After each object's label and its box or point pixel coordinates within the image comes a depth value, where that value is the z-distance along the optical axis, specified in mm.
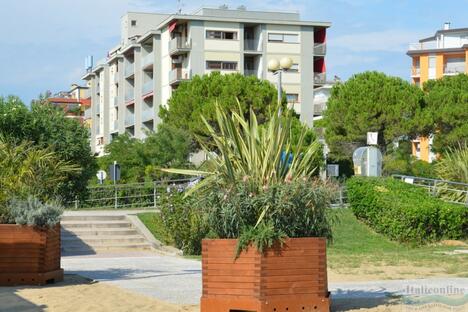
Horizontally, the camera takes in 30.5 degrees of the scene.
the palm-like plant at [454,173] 25817
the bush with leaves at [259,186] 9578
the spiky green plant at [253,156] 9891
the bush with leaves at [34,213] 13039
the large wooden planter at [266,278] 9258
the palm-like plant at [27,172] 13805
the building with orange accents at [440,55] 99562
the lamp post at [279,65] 23828
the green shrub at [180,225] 20859
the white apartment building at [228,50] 69750
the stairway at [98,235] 22719
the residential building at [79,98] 113062
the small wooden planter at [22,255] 12992
